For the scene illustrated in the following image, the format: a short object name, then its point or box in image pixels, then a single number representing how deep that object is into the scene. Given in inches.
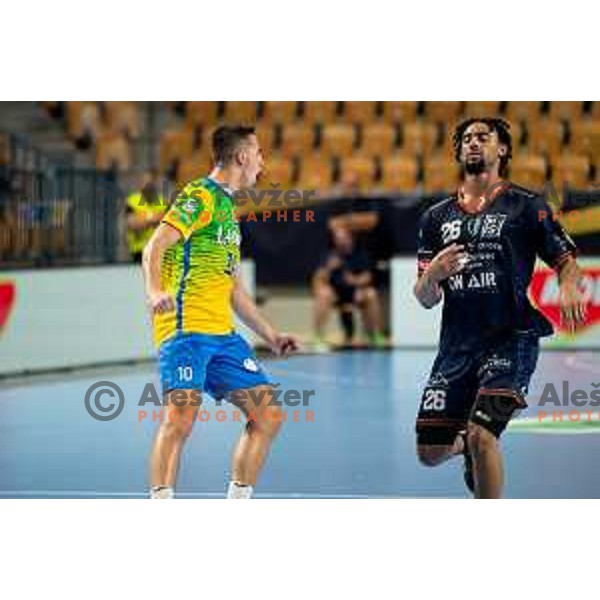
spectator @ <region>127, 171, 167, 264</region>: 506.0
